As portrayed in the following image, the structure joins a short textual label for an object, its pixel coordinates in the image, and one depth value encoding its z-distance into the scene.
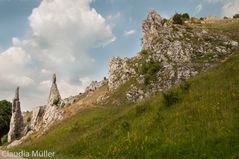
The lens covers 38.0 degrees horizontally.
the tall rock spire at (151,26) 79.62
